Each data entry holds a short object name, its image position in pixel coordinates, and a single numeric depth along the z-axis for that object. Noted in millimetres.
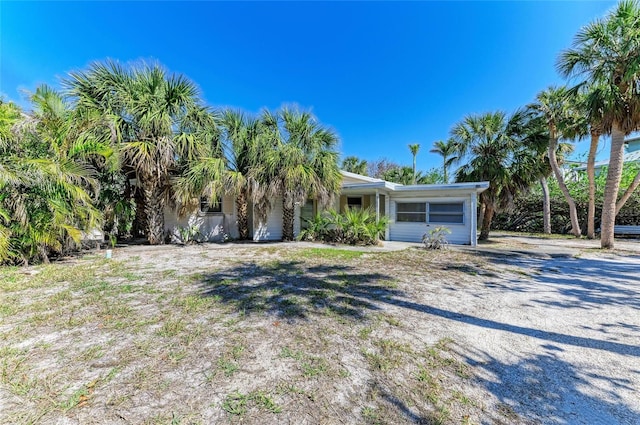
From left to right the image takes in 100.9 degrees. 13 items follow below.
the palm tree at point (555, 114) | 11648
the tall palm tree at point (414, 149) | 27469
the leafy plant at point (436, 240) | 9711
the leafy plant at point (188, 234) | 10391
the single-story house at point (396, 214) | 11031
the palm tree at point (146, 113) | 8242
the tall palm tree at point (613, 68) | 8508
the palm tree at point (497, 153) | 11305
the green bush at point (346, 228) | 10695
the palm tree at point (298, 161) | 10031
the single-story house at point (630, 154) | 20919
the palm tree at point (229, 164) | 9141
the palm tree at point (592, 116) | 9453
